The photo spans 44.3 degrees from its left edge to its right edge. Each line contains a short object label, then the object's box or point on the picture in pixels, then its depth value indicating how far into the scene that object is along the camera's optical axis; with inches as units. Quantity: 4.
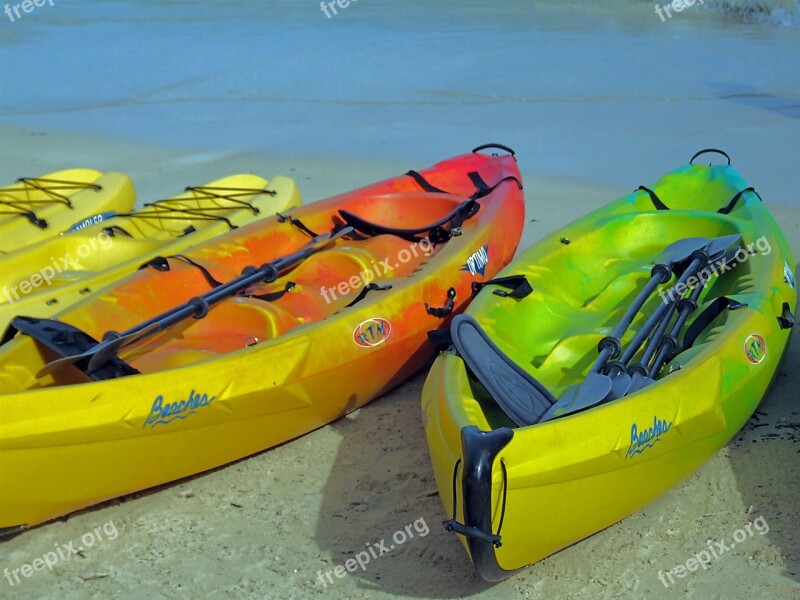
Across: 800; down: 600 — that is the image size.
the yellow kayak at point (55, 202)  212.7
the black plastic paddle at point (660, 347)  130.2
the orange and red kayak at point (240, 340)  122.1
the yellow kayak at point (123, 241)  173.3
